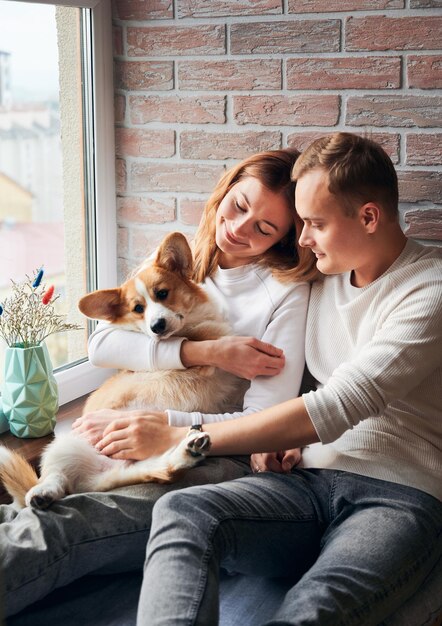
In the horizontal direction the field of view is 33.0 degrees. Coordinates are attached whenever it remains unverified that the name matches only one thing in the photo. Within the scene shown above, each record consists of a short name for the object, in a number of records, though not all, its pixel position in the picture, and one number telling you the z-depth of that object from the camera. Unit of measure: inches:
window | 82.8
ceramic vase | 76.6
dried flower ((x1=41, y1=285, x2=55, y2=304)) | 77.0
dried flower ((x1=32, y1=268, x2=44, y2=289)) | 75.4
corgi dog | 65.2
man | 53.3
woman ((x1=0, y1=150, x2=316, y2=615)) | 58.9
